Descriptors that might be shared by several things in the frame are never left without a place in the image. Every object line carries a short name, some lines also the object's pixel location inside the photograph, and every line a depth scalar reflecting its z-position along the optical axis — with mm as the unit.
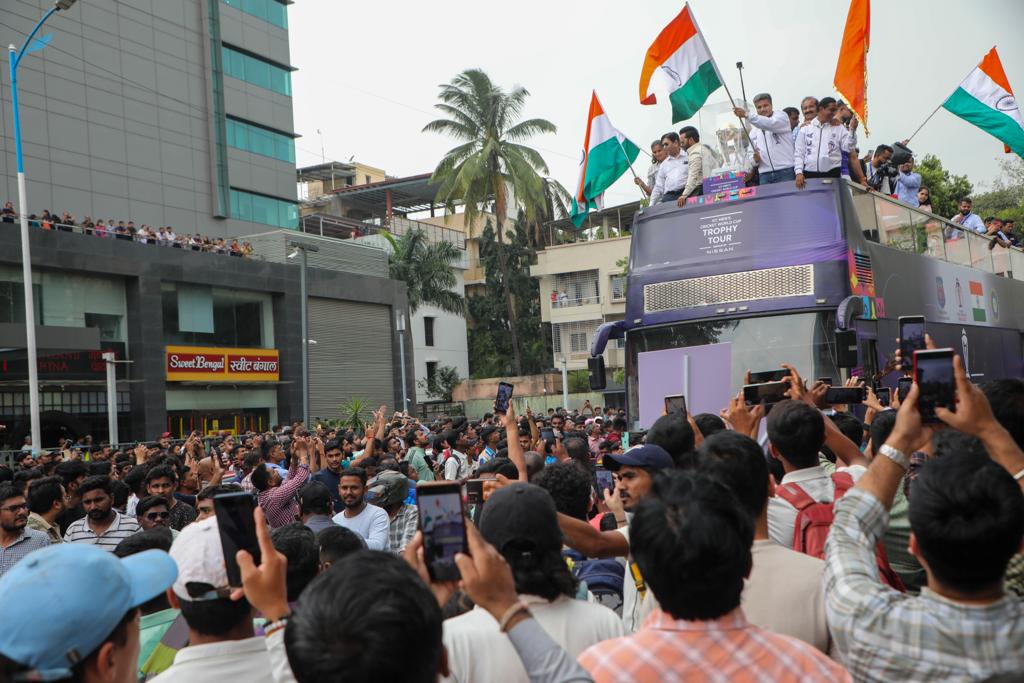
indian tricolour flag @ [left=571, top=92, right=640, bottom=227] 17234
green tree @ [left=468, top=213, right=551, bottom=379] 57594
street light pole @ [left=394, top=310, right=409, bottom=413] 42312
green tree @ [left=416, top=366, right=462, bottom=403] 54656
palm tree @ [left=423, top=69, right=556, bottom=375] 44844
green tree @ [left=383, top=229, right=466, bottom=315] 51844
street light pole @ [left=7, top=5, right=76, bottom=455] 19016
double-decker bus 11391
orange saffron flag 14086
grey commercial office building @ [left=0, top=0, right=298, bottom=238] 35750
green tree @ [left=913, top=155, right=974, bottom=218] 40812
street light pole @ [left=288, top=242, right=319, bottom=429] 29609
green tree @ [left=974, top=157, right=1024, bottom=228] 47625
